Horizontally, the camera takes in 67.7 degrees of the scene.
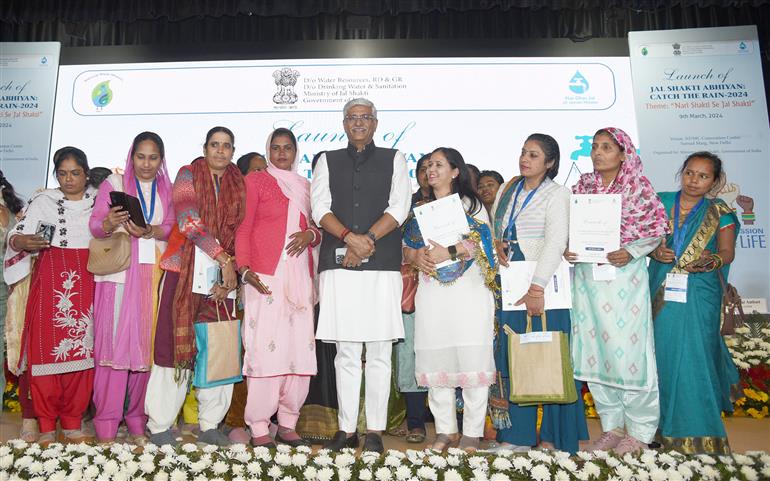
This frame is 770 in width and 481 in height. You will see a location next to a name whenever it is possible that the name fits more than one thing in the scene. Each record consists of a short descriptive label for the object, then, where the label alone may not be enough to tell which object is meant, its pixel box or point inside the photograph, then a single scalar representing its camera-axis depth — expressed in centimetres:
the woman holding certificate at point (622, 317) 288
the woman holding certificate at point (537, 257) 289
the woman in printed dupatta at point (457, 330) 285
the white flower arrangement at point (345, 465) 236
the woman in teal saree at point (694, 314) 292
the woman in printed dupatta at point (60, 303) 315
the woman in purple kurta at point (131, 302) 312
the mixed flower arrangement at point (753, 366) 437
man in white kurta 287
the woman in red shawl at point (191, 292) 301
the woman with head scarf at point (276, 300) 300
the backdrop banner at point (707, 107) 569
